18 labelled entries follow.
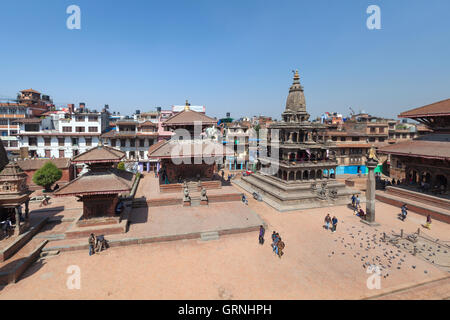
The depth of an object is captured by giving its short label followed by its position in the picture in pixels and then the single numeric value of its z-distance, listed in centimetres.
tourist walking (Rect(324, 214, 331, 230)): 1822
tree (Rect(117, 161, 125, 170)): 3504
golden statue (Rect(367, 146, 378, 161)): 1891
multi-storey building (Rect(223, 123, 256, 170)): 4788
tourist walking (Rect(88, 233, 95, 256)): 1402
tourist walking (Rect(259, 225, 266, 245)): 1539
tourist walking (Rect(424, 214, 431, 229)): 1881
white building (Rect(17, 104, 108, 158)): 3762
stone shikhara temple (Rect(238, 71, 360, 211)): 2520
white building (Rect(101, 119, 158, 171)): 4014
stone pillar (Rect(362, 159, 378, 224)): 1914
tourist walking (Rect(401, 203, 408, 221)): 2066
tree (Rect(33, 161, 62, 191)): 2788
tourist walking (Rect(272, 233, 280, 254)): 1431
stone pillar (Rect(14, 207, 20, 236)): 1478
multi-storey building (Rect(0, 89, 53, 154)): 4231
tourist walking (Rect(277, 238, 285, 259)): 1379
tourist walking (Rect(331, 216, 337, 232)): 1770
